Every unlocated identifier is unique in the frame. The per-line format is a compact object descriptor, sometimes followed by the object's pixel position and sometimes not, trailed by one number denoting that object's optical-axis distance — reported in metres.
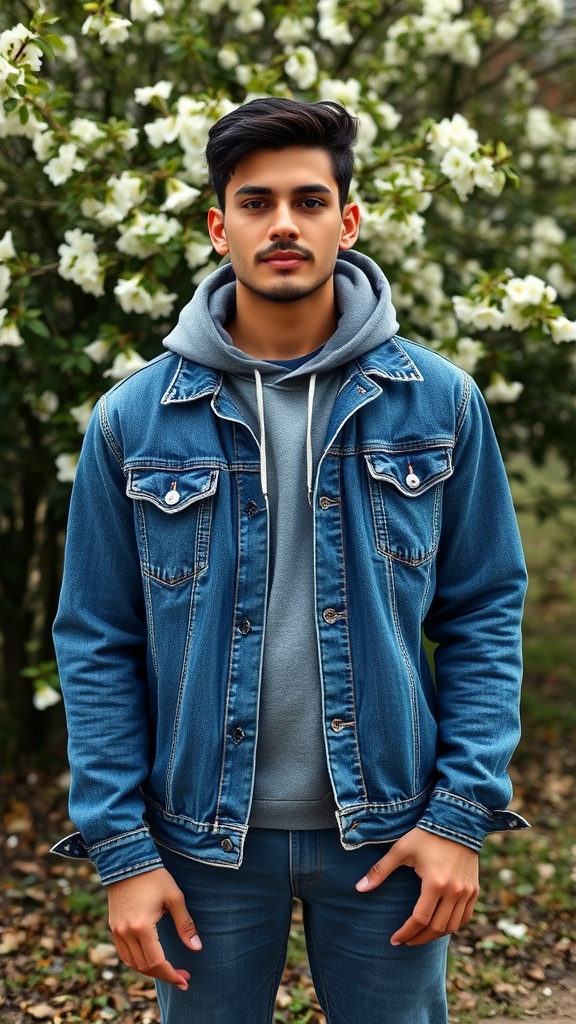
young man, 1.78
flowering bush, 2.96
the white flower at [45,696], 3.31
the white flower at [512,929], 3.39
